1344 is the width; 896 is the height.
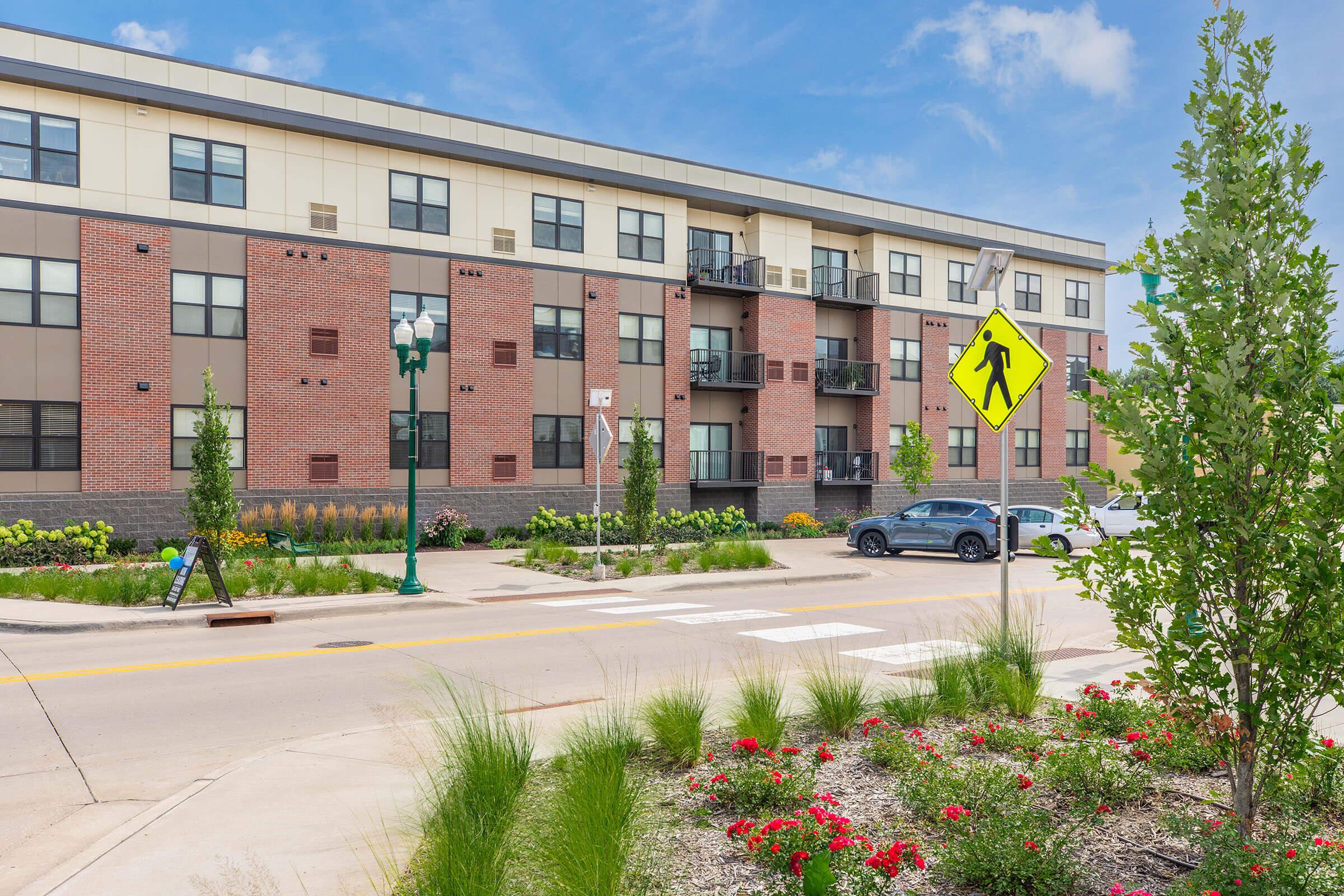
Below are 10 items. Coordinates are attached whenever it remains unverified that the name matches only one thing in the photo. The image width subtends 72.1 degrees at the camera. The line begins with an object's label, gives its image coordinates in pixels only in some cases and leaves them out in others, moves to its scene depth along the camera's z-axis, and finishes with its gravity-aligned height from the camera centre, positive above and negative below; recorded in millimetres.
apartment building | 22422 +4436
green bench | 22625 -2398
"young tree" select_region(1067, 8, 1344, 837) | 3875 +21
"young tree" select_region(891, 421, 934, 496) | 34656 -363
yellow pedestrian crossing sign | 8773 +823
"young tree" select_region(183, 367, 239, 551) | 17578 -577
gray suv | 23656 -2075
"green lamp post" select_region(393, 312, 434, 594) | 16344 +1560
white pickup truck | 26297 -1969
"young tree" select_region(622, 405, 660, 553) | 22844 -884
